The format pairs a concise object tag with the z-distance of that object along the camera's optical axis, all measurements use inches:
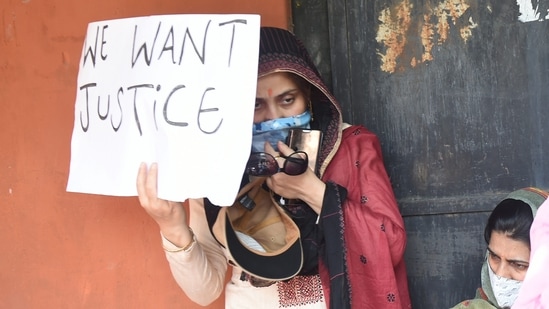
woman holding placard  83.1
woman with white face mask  84.7
